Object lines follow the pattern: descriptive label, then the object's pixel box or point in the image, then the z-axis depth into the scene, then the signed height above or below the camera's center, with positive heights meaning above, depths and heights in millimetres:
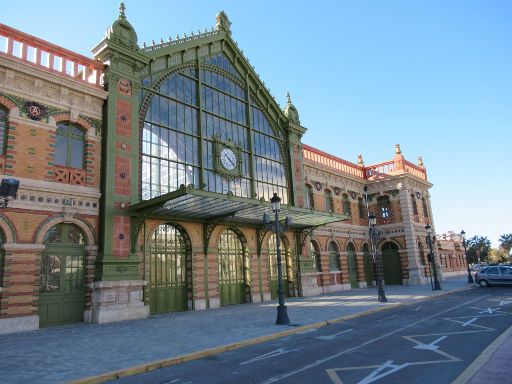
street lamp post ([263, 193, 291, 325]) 13570 +1148
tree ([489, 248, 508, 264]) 86438 +478
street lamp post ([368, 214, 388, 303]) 19984 -1331
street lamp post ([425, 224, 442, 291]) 26755 +198
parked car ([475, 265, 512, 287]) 29312 -1323
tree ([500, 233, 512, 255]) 97988 +3885
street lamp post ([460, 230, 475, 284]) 33031 -1756
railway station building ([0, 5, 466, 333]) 15000 +4705
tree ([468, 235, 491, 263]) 81031 +2719
